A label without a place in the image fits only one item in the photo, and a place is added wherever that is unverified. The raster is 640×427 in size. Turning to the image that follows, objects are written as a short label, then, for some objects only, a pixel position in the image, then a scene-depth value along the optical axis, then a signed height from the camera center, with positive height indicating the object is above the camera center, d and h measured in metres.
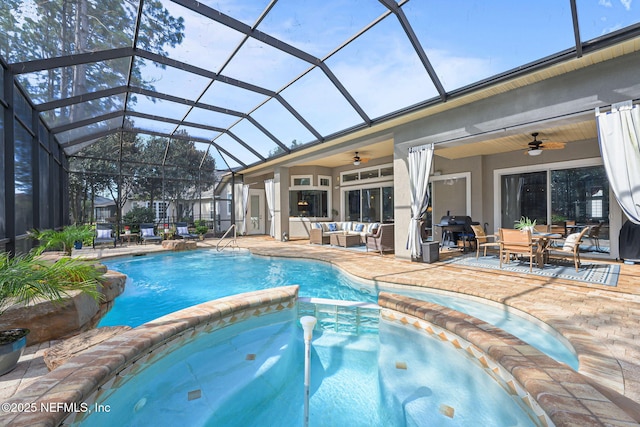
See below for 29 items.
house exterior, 4.54 +1.50
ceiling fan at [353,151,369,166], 9.63 +1.79
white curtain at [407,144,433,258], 6.55 +0.53
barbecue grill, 8.29 -0.40
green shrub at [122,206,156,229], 12.34 -0.07
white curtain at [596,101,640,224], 4.02 +0.84
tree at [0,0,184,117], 4.22 +3.05
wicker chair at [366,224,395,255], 8.10 -0.71
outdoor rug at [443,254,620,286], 4.85 -1.12
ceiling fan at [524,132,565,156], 6.59 +1.49
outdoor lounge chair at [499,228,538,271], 5.46 -0.58
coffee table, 9.80 -0.90
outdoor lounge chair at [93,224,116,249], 10.66 -0.74
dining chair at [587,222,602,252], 7.48 -0.62
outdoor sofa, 10.27 -0.62
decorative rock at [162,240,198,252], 10.13 -1.06
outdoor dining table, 5.71 -0.67
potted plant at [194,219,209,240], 13.44 -0.64
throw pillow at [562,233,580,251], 5.37 -0.56
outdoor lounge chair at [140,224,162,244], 11.77 -0.81
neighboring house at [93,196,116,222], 11.91 +0.25
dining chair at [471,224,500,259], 6.94 -0.49
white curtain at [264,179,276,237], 12.90 +0.69
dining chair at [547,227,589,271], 5.32 -0.62
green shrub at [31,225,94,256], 5.50 -0.40
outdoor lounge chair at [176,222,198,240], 12.47 -0.75
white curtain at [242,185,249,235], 14.70 +0.52
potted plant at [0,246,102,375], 2.23 -0.62
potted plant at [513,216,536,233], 6.23 -0.32
